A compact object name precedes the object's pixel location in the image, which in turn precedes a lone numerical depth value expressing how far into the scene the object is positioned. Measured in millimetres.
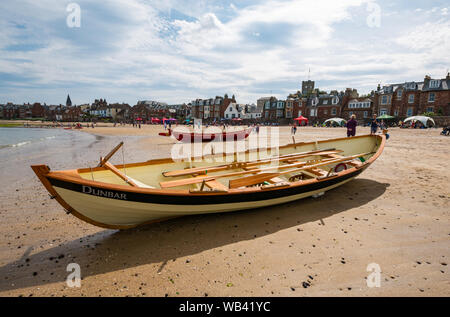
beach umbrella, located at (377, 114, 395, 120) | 44444
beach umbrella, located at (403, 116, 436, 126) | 39375
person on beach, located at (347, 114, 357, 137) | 12877
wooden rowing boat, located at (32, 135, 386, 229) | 4008
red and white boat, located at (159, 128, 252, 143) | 21809
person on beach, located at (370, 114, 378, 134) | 14902
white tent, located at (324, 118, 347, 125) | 52184
